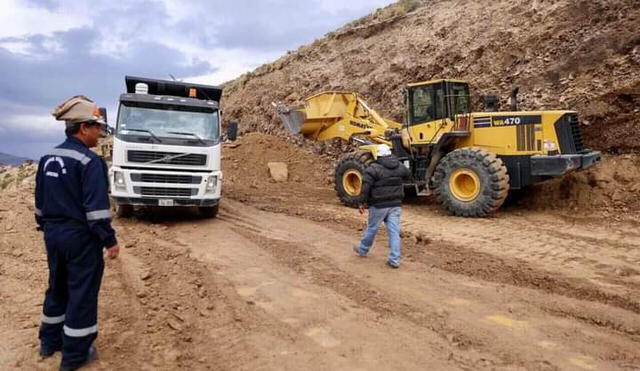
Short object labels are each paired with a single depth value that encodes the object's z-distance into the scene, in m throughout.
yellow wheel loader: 10.08
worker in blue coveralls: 3.82
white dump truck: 9.30
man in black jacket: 6.81
